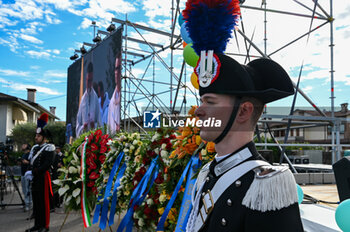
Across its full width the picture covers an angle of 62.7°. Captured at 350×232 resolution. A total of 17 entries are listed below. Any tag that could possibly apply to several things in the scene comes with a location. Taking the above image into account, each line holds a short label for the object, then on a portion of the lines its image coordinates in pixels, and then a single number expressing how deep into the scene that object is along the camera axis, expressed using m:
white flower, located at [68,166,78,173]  4.01
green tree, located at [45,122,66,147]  29.31
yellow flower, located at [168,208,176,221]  2.30
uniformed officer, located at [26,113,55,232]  5.06
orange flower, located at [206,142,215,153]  1.84
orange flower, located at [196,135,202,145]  2.07
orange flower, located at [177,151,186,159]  2.19
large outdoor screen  10.37
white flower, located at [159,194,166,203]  2.42
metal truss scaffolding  5.09
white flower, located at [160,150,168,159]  2.63
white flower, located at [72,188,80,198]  3.90
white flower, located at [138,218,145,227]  2.77
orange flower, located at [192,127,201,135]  2.11
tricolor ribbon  3.96
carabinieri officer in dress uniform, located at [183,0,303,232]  1.10
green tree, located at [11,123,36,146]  28.31
